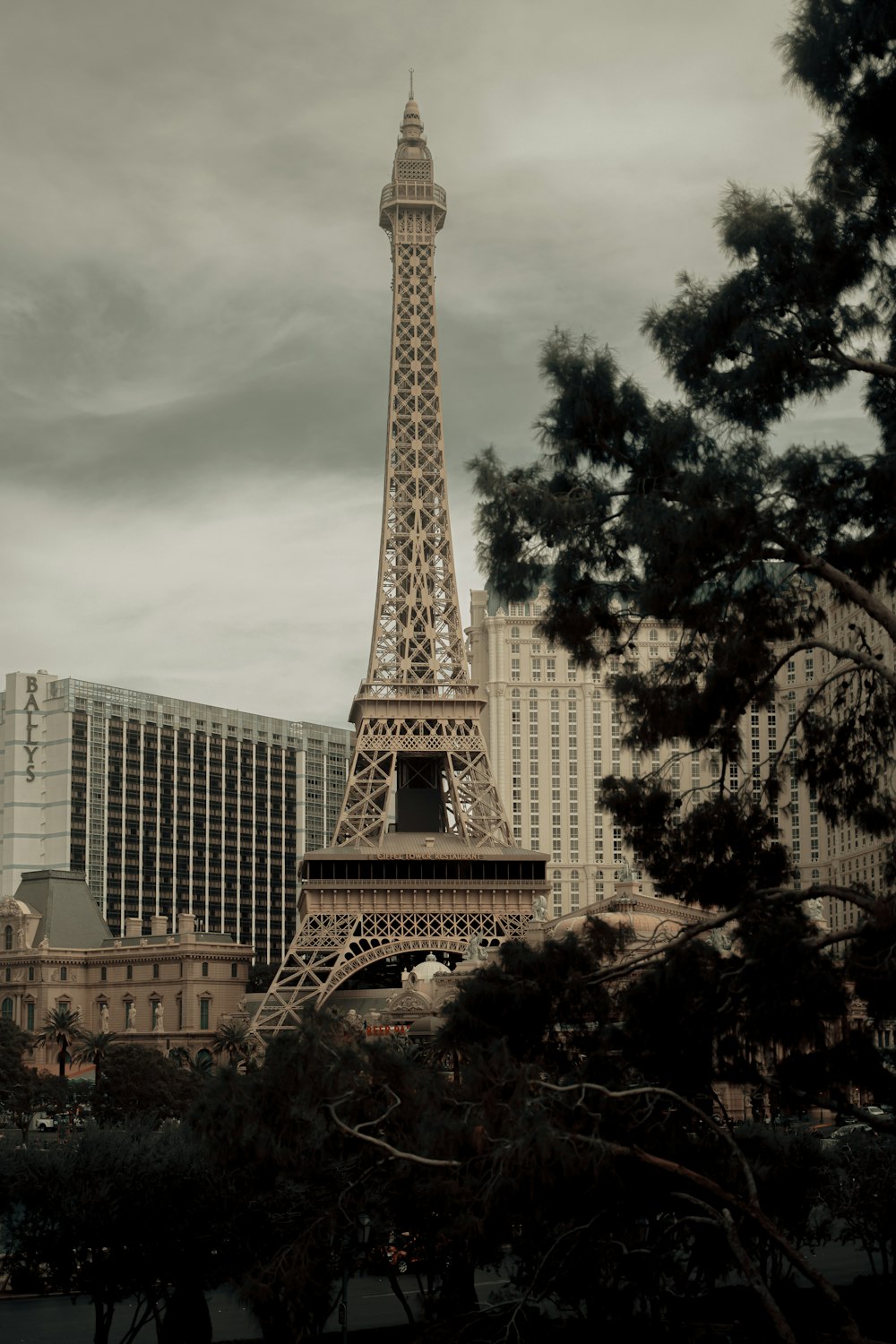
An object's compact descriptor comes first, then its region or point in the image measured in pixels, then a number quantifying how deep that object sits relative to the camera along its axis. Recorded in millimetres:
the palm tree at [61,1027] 116500
